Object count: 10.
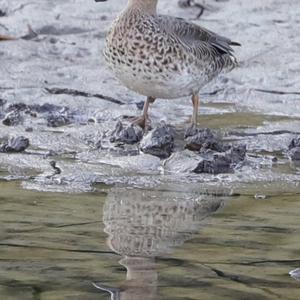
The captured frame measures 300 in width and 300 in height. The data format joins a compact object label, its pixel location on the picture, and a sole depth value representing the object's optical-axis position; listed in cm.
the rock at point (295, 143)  1579
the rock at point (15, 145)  1552
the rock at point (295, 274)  1020
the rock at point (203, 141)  1559
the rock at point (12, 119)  1748
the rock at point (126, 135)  1619
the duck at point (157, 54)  1609
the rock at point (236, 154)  1497
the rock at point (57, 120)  1762
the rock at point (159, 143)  1550
